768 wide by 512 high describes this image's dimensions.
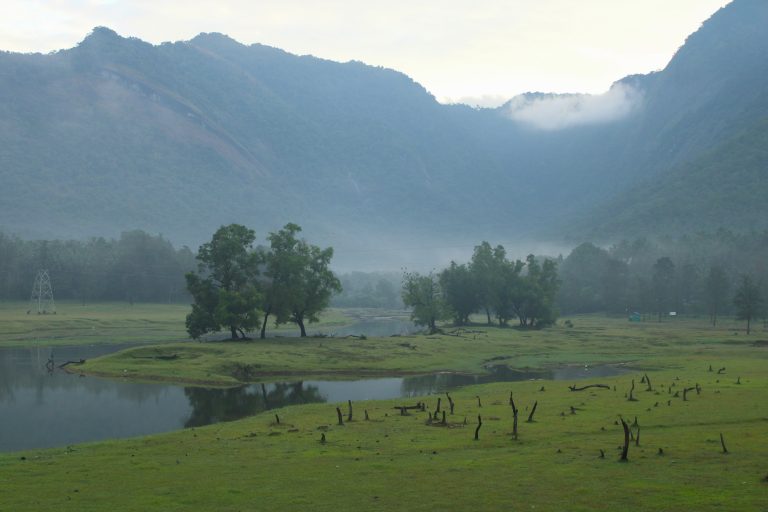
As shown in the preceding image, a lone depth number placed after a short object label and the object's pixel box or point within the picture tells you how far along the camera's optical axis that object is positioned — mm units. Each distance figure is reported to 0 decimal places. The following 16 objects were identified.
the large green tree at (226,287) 101750
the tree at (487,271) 163500
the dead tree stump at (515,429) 39503
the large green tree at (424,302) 147250
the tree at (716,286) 164250
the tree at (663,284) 191250
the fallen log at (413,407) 52497
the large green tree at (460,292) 166750
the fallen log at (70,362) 87875
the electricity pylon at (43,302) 162638
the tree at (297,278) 111250
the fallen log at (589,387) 61781
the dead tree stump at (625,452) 33209
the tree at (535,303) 157500
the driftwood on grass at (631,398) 53056
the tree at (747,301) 131000
